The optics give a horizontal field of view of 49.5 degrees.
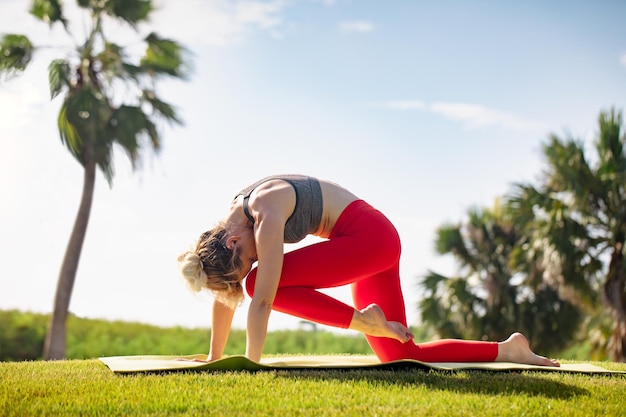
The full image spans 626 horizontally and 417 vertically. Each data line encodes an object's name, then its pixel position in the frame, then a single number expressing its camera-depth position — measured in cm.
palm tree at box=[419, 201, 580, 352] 1294
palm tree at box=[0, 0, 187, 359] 1137
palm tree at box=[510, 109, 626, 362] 1109
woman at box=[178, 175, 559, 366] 292
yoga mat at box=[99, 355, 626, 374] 303
